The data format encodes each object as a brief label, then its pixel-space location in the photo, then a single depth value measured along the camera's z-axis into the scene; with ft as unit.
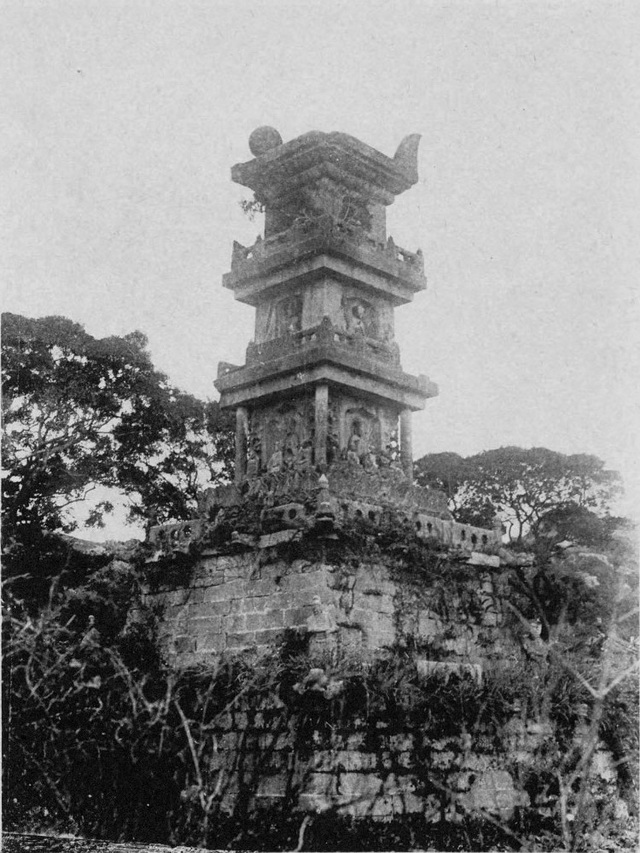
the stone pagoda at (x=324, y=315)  54.95
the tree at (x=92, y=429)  71.97
